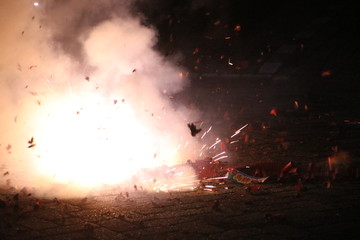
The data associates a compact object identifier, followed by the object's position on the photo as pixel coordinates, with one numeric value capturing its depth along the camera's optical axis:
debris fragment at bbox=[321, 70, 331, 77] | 13.57
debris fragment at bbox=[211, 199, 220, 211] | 4.25
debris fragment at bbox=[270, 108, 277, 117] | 9.80
